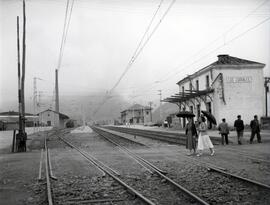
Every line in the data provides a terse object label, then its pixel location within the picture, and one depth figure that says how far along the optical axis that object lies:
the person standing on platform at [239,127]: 18.92
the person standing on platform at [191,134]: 14.89
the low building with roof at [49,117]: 114.19
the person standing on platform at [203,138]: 14.44
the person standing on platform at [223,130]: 18.72
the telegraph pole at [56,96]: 82.88
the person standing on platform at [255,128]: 19.17
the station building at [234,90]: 40.25
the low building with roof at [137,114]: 131.75
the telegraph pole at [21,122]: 19.86
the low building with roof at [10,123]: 75.32
